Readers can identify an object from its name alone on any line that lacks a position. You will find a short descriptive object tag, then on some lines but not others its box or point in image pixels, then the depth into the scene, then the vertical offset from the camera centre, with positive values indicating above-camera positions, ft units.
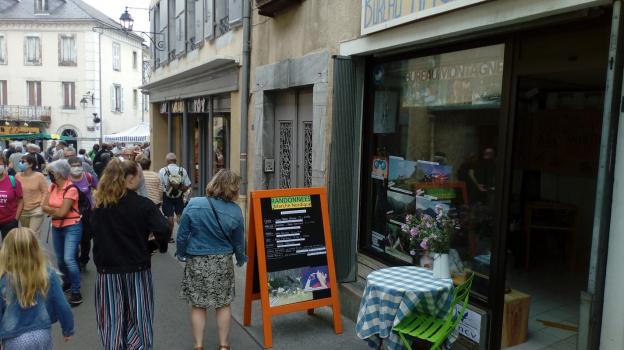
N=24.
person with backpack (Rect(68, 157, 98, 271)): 20.27 -3.09
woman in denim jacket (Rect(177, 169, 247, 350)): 13.83 -3.31
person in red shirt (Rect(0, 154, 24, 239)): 20.35 -3.27
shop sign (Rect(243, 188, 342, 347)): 15.40 -3.87
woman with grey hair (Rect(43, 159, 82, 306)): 18.47 -3.48
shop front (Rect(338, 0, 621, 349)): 12.89 -0.57
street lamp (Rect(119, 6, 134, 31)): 47.60 +9.44
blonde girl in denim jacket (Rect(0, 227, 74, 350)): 9.37 -3.15
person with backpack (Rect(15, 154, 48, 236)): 21.44 -2.95
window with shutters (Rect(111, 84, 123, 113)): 124.92 +5.56
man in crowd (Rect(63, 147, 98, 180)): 36.68 -2.29
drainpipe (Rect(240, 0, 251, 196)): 26.45 +1.64
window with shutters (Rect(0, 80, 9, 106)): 120.98 +5.71
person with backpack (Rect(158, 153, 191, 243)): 28.91 -3.50
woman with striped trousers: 12.23 -3.13
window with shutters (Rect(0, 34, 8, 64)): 120.16 +15.78
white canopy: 76.74 -2.16
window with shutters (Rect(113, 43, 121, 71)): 125.18 +15.56
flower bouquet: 13.07 -2.85
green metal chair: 11.75 -4.47
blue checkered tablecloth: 11.95 -4.01
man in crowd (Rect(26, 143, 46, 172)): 43.91 -2.59
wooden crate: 13.69 -4.88
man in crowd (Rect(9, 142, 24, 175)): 36.97 -3.25
